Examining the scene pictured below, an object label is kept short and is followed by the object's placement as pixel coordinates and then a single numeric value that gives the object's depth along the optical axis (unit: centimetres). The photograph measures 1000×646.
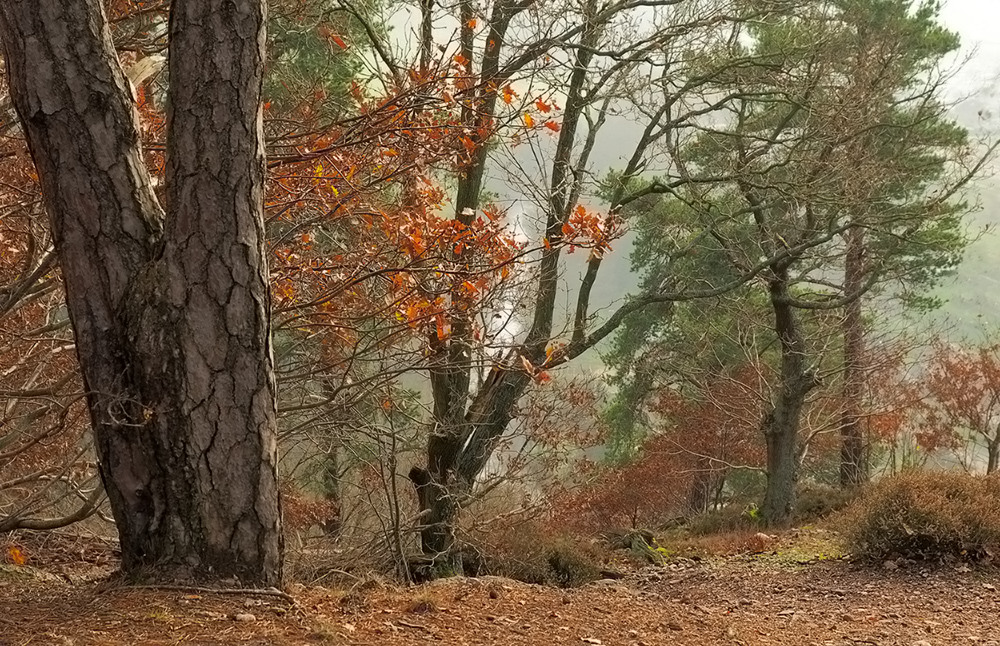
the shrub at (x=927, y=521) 744
